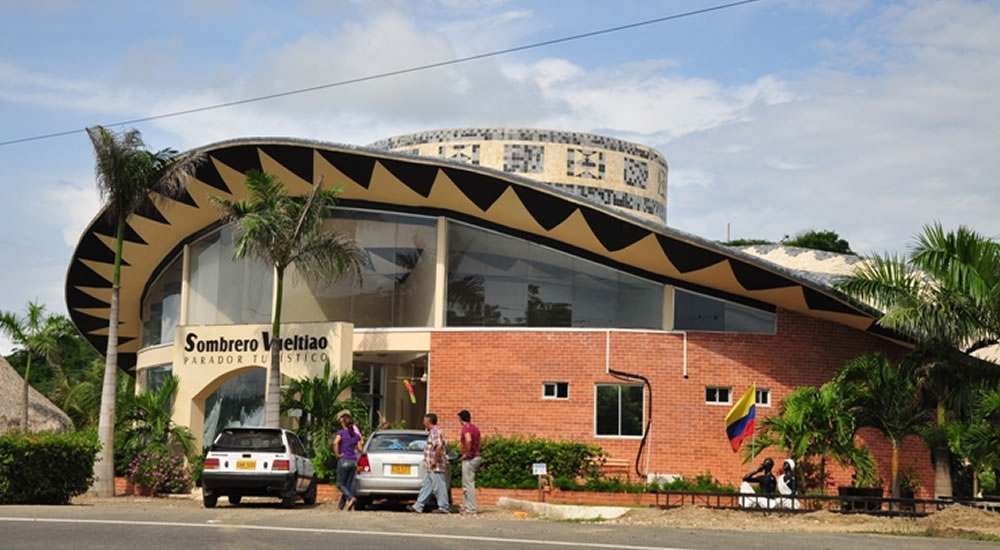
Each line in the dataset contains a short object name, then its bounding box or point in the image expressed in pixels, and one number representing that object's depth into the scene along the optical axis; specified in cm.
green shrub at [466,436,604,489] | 2638
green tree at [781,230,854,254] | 7094
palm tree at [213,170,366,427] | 2733
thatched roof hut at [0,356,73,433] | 4609
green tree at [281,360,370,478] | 2812
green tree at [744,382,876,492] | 2478
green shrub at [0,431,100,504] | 2012
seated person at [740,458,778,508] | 2214
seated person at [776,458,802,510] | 2177
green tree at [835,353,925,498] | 2433
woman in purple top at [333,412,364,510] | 2189
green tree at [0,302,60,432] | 5097
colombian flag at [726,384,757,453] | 2544
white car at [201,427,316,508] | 2108
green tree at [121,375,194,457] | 2953
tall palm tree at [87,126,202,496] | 2712
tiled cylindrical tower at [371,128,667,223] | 4212
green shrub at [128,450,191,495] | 2812
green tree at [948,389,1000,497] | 2020
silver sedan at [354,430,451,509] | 2020
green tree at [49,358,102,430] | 5250
